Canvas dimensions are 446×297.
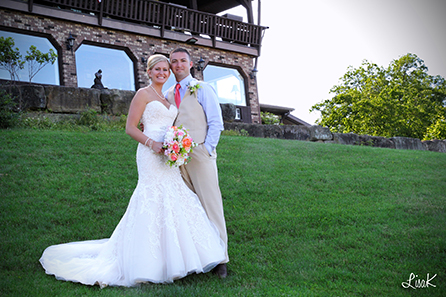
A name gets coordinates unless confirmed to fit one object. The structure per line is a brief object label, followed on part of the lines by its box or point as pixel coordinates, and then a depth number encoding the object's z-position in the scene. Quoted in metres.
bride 3.54
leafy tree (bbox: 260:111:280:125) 20.61
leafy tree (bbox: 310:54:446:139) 27.52
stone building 13.57
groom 3.99
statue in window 13.52
